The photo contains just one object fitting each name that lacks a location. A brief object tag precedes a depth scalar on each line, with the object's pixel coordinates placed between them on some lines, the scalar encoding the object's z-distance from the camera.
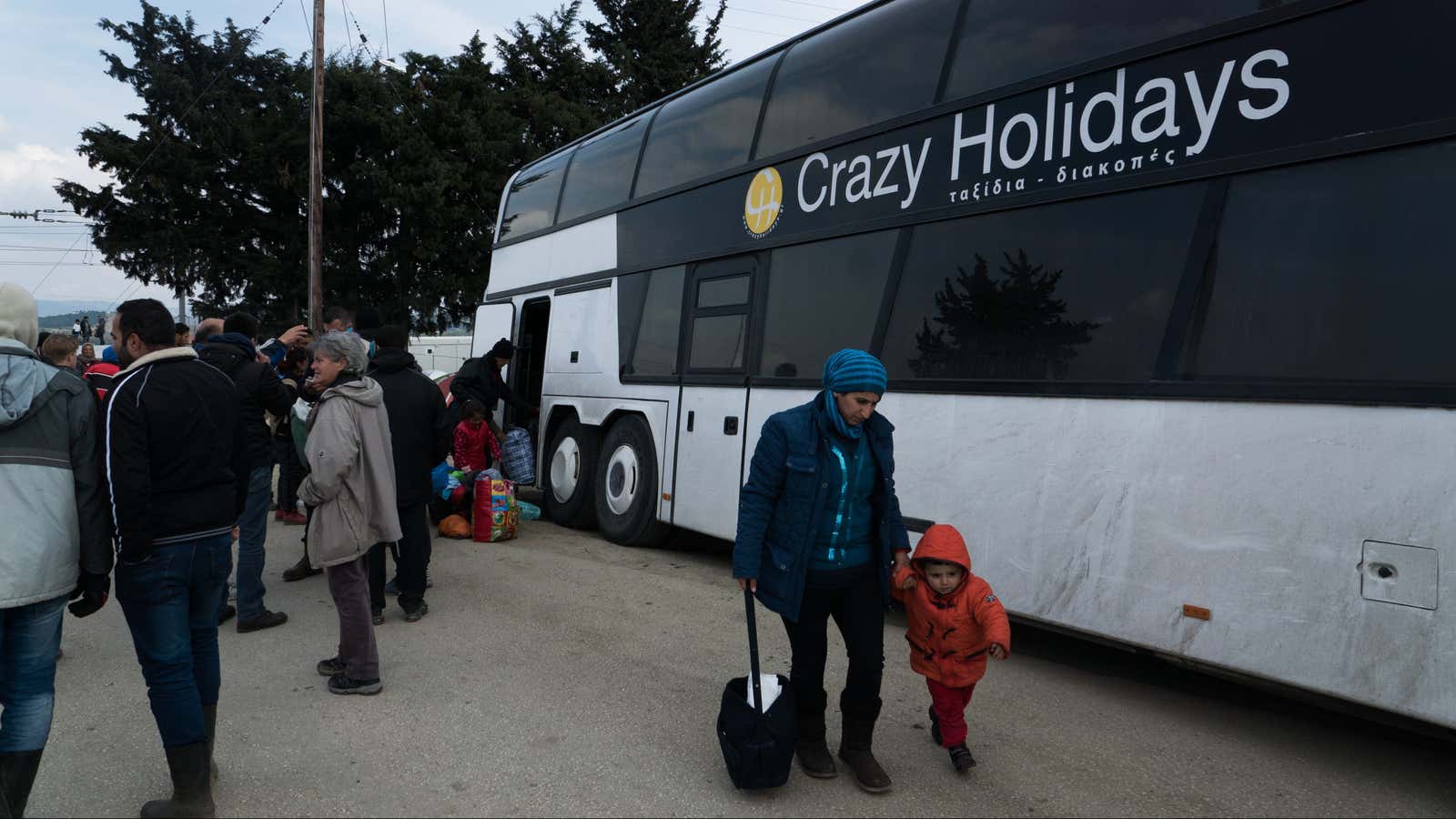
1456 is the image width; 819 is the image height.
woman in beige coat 4.38
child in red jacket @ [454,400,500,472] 8.59
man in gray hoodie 2.86
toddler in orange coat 3.47
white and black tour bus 3.37
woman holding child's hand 3.30
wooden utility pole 18.34
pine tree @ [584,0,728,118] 26.89
